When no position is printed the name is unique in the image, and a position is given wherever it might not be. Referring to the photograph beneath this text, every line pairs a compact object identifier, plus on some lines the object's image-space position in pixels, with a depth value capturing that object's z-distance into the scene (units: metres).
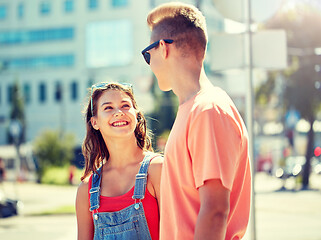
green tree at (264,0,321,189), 28.12
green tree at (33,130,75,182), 39.06
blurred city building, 66.06
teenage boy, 2.06
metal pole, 5.54
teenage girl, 3.07
